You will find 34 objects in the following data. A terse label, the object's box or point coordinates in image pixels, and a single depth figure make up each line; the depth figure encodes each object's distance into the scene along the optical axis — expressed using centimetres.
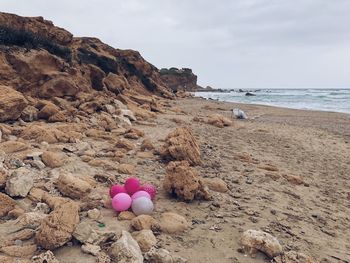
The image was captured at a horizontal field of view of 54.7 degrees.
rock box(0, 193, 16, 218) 347
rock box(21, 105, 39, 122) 745
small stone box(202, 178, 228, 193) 487
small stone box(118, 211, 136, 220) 363
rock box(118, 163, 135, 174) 524
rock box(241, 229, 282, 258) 322
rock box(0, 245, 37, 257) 282
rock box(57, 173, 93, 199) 403
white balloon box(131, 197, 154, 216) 379
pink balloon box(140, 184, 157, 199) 418
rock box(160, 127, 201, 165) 604
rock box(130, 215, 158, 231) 343
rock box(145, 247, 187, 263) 293
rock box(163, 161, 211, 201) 436
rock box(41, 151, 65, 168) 482
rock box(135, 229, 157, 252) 311
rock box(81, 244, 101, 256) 290
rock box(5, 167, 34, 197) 374
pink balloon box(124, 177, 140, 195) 411
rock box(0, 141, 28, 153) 507
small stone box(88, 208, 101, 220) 355
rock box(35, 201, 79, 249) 290
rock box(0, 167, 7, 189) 376
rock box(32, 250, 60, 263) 266
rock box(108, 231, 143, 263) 281
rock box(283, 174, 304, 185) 578
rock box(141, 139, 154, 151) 673
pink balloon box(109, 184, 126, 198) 399
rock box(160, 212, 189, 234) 355
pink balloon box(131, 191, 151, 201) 397
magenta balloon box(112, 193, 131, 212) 374
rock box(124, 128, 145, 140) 770
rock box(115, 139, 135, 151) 653
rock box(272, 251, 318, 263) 309
